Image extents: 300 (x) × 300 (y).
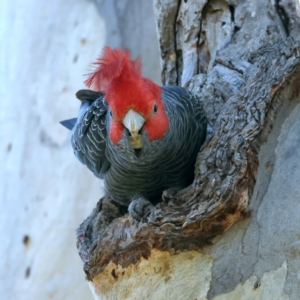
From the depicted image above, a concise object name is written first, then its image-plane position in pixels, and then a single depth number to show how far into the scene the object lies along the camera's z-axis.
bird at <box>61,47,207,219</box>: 3.52
